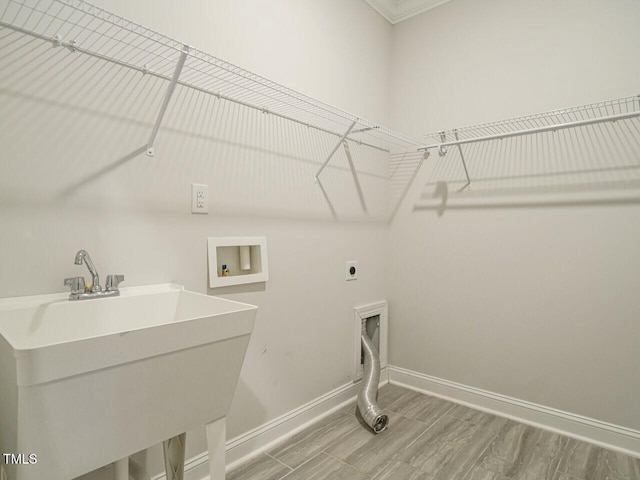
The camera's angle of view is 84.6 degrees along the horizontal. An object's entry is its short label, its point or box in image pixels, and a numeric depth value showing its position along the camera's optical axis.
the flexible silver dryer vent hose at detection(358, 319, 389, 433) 1.81
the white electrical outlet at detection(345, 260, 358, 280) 2.13
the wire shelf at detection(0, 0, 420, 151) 1.00
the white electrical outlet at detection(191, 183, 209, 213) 1.38
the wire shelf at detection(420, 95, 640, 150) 1.54
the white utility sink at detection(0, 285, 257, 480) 0.66
